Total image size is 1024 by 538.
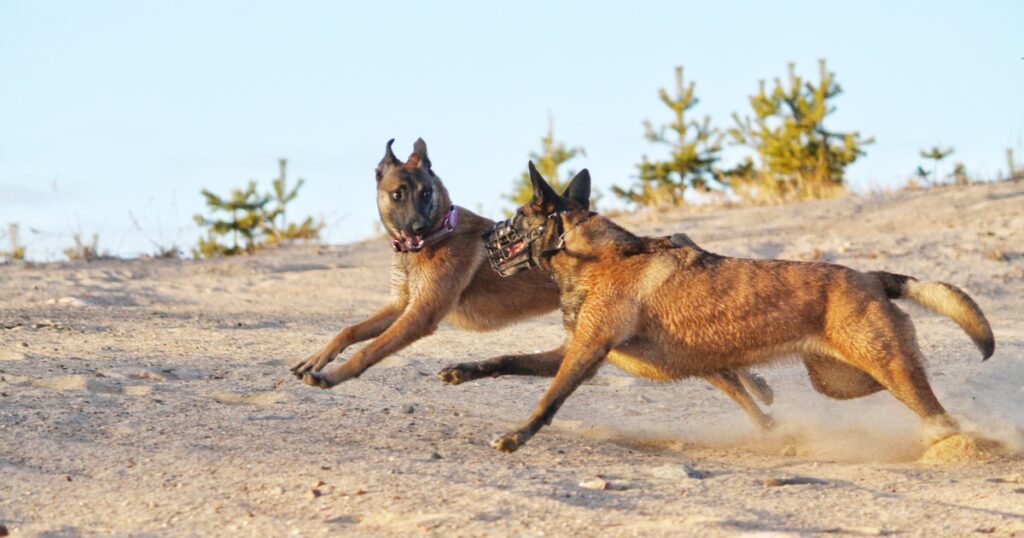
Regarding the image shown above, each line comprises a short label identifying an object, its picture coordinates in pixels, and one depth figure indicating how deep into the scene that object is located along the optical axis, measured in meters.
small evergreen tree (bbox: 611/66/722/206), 28.38
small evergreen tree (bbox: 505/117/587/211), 28.64
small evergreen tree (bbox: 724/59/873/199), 26.88
